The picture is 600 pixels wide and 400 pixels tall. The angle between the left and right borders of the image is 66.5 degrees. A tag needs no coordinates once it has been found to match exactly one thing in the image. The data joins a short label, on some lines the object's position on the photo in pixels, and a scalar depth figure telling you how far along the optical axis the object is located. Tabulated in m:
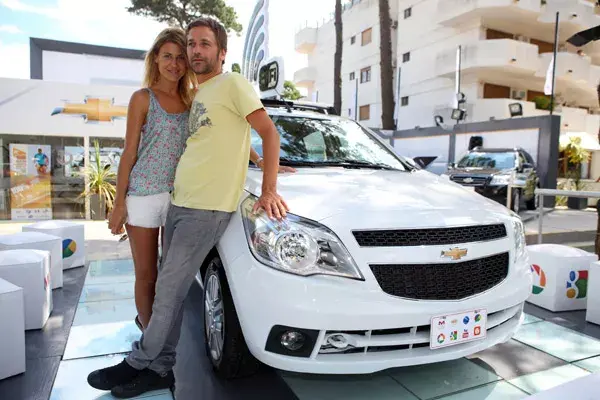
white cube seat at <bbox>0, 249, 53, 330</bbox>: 3.16
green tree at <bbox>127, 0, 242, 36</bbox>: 21.14
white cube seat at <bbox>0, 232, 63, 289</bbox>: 3.87
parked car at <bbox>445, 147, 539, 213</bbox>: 10.11
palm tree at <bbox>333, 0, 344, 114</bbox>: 19.69
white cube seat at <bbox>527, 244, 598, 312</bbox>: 3.84
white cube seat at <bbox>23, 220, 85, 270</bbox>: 4.61
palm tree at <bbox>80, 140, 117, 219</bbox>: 9.09
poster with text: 9.13
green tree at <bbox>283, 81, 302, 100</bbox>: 40.58
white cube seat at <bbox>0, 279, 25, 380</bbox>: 2.50
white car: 1.96
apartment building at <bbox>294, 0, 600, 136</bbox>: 19.34
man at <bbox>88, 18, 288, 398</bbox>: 2.13
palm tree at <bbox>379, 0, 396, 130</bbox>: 18.61
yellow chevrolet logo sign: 9.07
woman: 2.33
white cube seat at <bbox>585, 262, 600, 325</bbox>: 3.54
